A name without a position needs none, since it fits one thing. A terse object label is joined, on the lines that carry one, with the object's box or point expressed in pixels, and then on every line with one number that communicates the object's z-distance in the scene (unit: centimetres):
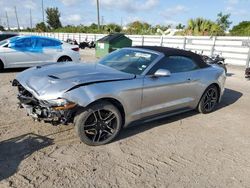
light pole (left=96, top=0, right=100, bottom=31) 2725
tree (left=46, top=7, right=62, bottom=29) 4916
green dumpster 1050
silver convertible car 260
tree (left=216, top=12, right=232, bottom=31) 2888
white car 697
